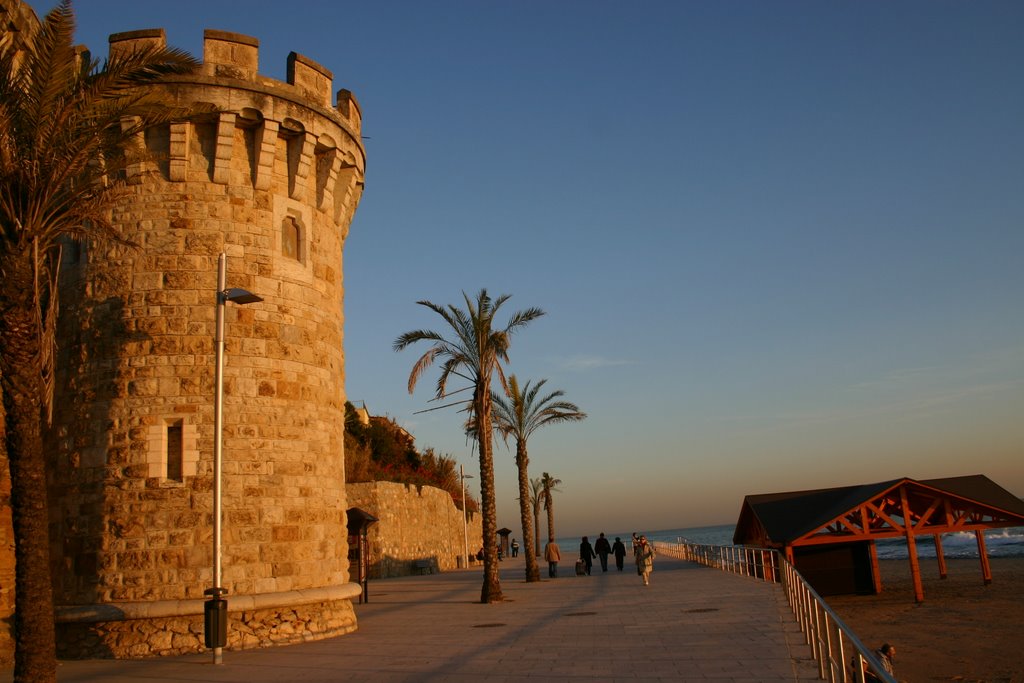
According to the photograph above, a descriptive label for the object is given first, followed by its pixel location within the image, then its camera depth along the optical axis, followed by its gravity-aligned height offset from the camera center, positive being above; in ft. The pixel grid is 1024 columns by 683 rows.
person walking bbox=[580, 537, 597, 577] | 92.63 -5.54
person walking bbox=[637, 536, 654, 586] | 68.54 -4.93
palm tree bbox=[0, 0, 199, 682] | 29.09 +12.52
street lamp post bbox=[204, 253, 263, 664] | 34.73 +1.75
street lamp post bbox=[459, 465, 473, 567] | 139.74 -3.30
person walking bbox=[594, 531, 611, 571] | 102.63 -5.80
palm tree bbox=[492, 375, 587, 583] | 92.79 +10.43
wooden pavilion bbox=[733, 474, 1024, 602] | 73.56 -3.23
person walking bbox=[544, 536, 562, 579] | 88.99 -5.49
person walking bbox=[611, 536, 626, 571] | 99.36 -6.08
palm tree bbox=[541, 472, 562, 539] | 153.94 +1.76
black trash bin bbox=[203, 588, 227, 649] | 34.55 -3.91
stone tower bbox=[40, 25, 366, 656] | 39.60 +6.77
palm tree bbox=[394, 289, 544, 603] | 65.41 +12.54
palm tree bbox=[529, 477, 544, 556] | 170.40 +1.25
